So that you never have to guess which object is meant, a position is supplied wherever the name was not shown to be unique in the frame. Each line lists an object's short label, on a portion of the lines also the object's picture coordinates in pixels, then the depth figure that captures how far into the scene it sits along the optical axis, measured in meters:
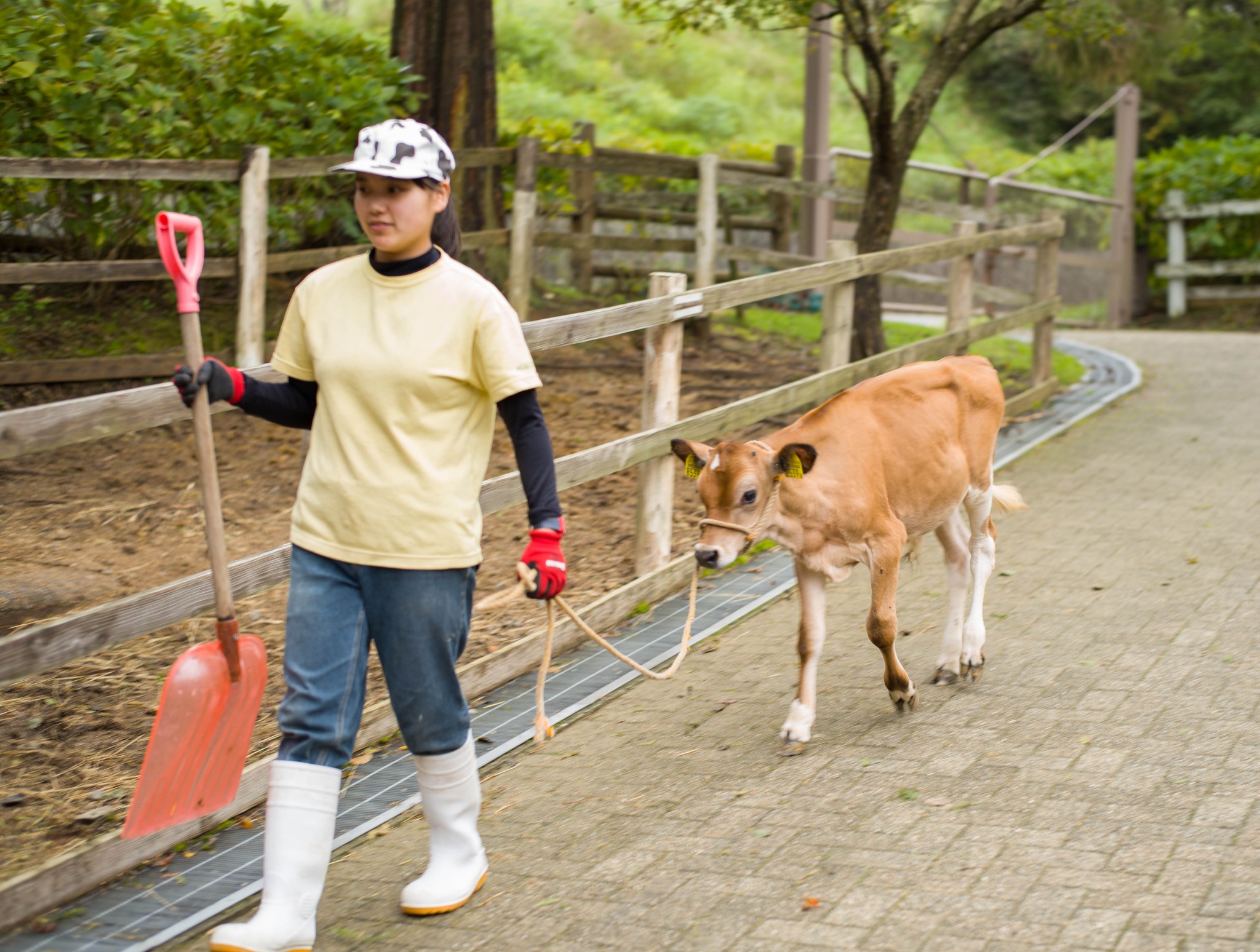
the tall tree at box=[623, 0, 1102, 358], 10.12
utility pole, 13.96
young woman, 3.55
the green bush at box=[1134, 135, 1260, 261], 17.28
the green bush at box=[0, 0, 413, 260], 8.34
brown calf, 4.67
